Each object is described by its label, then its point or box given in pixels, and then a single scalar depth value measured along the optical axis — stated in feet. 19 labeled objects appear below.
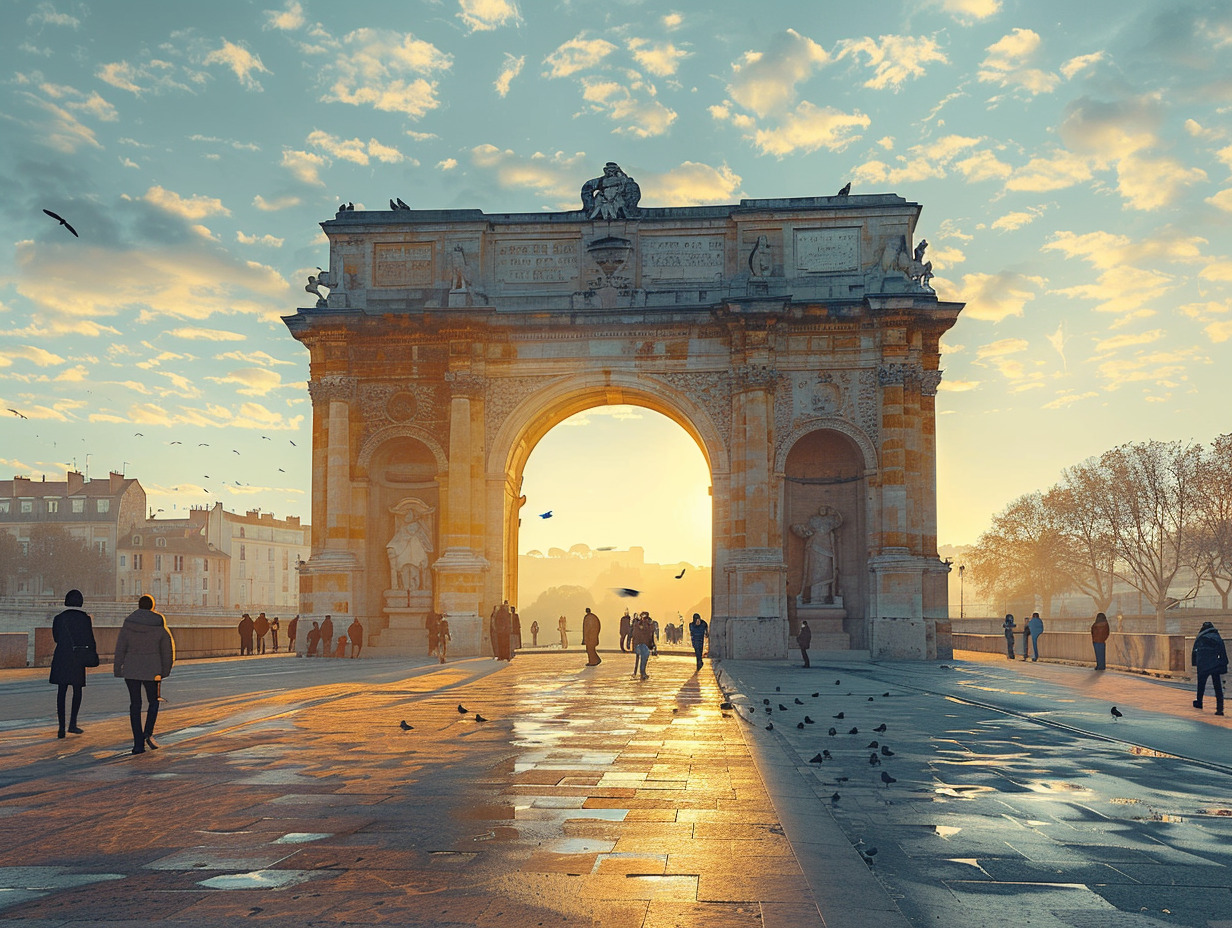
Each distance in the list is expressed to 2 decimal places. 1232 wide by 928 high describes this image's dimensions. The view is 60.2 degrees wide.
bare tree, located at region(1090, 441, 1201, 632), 191.93
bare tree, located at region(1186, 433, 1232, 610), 183.01
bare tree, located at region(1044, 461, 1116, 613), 213.66
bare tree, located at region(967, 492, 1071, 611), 246.06
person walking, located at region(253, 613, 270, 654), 123.34
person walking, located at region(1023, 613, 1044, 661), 104.42
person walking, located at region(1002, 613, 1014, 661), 107.73
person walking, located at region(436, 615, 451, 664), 96.07
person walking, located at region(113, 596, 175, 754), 35.01
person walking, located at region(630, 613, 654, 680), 74.18
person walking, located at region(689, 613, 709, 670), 98.78
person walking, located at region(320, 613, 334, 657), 102.83
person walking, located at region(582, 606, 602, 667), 93.45
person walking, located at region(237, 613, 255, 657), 115.34
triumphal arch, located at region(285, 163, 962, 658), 104.01
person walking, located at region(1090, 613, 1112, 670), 84.38
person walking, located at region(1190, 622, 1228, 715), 50.36
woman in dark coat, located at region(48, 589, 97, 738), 38.96
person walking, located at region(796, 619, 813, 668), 87.86
